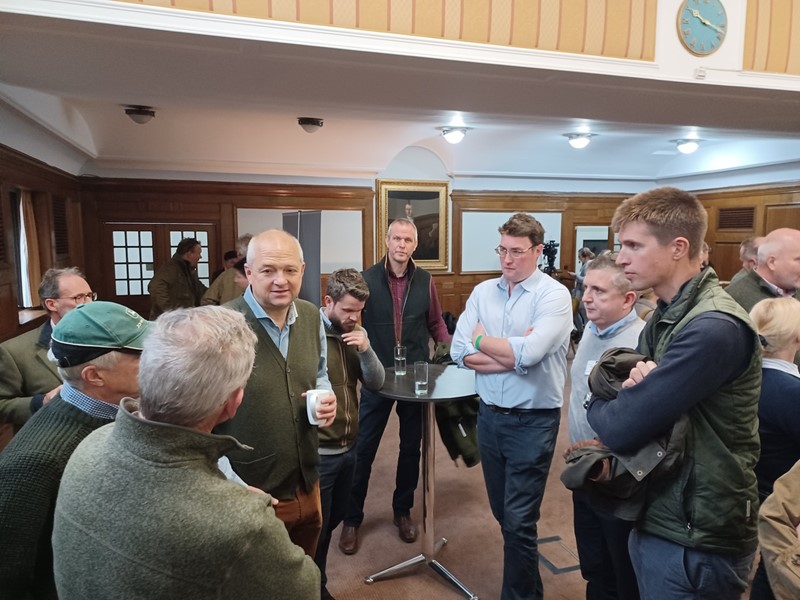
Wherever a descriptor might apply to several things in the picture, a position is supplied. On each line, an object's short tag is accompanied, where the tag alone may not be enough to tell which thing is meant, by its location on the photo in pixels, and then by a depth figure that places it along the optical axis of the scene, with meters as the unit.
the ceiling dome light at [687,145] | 7.07
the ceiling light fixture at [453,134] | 6.05
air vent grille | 8.23
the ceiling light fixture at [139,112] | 5.01
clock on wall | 3.07
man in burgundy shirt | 3.05
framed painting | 7.87
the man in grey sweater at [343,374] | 2.19
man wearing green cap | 1.11
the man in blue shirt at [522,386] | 2.15
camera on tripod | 9.23
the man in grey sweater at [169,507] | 0.88
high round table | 2.55
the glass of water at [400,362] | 2.82
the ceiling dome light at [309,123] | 5.62
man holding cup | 1.76
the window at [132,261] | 6.65
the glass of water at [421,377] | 2.49
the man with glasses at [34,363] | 2.08
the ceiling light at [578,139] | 6.70
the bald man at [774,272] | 2.77
